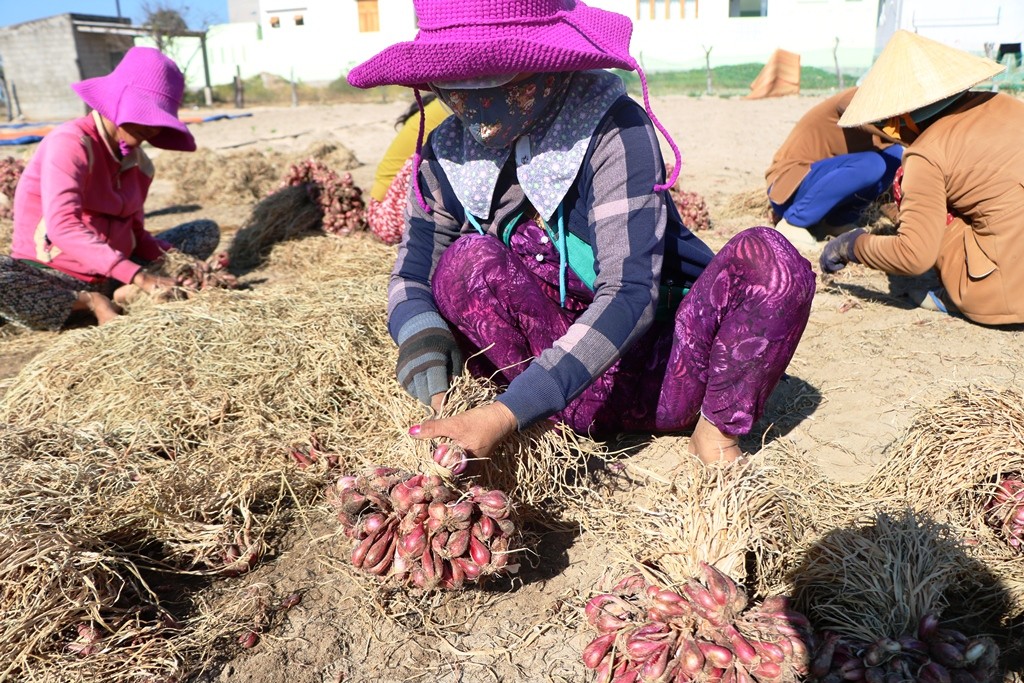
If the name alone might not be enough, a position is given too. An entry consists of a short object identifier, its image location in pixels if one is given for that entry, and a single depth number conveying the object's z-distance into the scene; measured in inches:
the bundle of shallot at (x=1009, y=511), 63.2
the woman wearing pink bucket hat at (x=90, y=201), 142.4
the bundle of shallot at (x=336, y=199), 201.3
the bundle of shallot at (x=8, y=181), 239.6
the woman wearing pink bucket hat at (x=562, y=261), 66.5
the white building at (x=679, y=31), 788.6
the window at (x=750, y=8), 1382.9
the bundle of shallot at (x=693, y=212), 197.8
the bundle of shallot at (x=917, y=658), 49.1
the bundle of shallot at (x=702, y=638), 48.6
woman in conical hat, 116.4
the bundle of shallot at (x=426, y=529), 60.0
